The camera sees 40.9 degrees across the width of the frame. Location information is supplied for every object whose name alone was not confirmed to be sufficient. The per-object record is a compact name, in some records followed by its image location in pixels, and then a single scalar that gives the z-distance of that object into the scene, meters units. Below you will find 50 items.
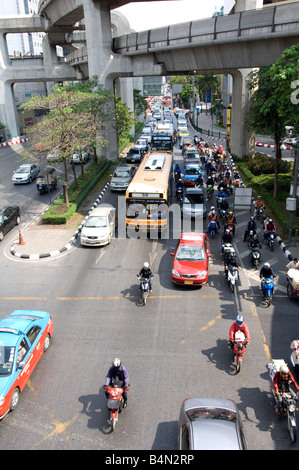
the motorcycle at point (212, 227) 21.52
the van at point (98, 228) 20.72
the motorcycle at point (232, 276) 15.84
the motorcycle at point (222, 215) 23.01
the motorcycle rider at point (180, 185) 27.72
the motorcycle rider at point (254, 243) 18.45
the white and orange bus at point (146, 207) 21.30
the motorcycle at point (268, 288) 14.84
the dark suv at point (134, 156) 39.66
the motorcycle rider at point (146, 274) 15.34
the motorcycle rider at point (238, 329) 11.58
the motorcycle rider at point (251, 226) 20.12
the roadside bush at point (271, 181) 28.34
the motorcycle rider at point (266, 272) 15.02
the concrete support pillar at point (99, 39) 35.50
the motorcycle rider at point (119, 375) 9.59
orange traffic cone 21.39
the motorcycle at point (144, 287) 15.16
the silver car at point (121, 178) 30.38
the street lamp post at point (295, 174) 18.14
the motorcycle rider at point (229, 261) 16.16
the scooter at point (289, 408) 8.94
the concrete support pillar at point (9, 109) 54.09
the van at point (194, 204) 23.73
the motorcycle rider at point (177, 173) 30.58
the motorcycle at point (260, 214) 23.06
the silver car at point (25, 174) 32.91
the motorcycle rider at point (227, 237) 18.86
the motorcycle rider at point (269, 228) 20.08
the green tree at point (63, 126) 24.92
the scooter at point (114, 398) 9.25
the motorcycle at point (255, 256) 17.88
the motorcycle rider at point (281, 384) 9.55
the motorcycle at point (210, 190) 27.78
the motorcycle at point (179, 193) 27.26
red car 16.06
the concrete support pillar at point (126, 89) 53.83
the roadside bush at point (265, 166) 31.72
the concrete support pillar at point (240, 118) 34.69
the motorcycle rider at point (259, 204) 23.32
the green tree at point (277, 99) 20.22
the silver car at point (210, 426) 7.61
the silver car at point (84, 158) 38.57
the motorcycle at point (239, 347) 11.36
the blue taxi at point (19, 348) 9.79
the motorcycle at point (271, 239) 19.88
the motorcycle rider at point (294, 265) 15.63
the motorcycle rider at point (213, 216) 21.77
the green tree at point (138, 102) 65.46
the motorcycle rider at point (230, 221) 21.08
